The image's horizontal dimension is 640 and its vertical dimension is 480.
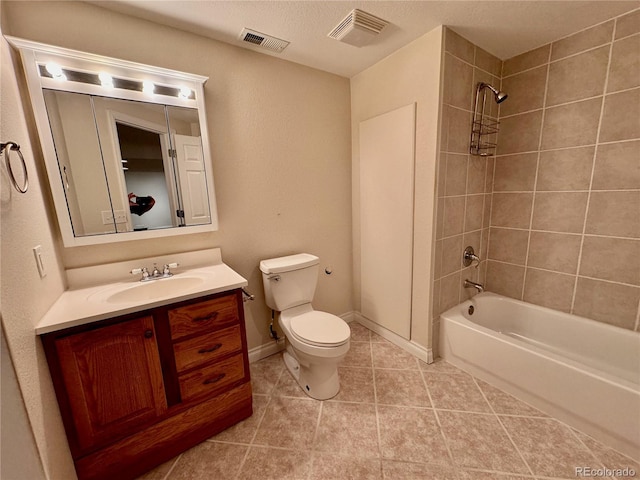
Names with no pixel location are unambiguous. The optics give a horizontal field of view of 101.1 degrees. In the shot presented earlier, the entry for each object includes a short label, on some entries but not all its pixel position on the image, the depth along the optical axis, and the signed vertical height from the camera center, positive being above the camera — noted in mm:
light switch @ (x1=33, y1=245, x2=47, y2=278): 1075 -236
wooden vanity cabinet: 1066 -837
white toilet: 1573 -859
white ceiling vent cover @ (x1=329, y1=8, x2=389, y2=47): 1460 +934
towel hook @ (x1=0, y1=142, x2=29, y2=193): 885 +126
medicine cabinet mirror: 1282 +291
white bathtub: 1291 -1089
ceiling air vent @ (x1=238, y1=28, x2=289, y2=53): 1589 +955
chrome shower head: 1707 +574
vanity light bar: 1259 +611
